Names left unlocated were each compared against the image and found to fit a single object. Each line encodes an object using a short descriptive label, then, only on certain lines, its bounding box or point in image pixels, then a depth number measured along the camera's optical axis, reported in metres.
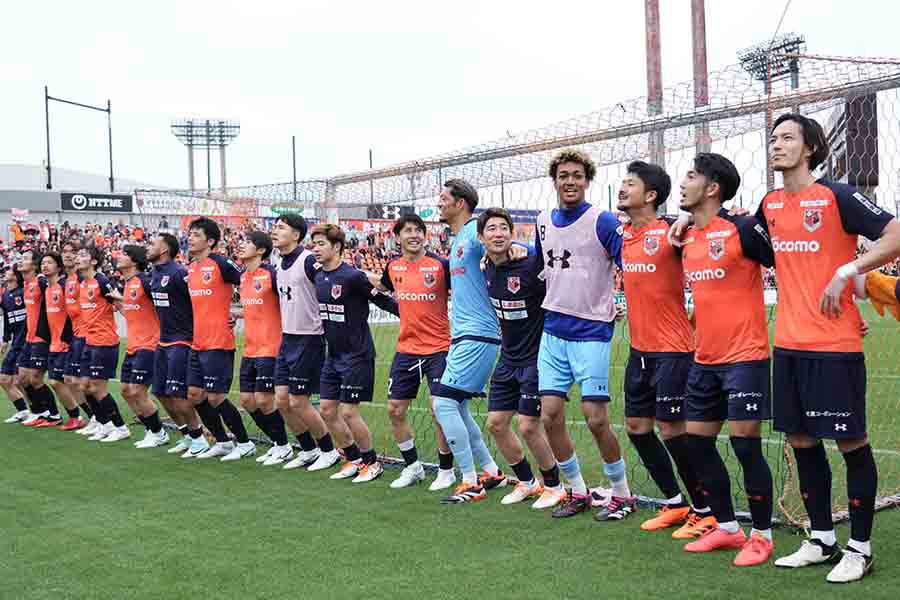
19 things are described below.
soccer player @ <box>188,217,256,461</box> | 9.03
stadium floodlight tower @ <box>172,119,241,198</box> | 81.81
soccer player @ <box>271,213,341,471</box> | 8.20
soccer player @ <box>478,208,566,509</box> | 6.30
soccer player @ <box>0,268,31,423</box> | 12.17
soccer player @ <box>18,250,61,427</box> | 11.71
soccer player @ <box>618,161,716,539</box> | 5.40
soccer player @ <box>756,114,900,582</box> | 4.43
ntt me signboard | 39.69
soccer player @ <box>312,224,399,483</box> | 7.71
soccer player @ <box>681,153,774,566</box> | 4.87
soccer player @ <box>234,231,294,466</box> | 8.65
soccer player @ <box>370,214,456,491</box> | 7.31
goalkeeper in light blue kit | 6.80
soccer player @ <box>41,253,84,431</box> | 11.38
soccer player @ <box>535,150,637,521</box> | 5.86
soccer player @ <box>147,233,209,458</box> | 9.23
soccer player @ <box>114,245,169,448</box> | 9.84
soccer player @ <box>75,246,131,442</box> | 10.58
